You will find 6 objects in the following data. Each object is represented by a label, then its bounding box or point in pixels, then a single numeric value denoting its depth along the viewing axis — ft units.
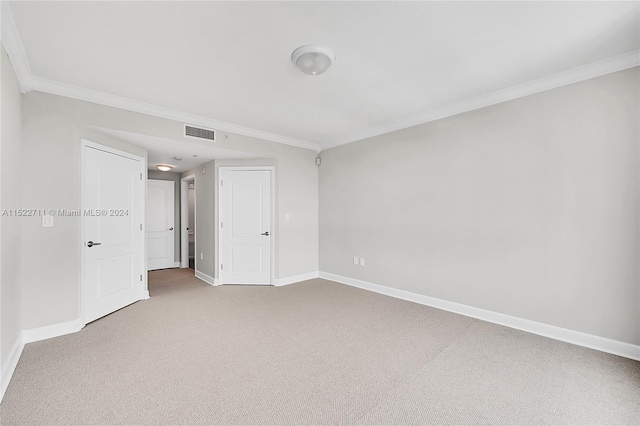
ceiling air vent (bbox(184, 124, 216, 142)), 12.82
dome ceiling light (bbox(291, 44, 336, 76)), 7.66
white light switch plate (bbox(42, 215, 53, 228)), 9.40
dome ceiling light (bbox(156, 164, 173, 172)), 18.06
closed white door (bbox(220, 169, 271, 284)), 16.56
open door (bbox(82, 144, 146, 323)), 10.84
